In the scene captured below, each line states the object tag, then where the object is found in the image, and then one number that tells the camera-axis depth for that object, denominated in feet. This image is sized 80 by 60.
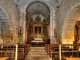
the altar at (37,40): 29.52
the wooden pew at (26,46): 16.64
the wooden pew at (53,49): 15.14
